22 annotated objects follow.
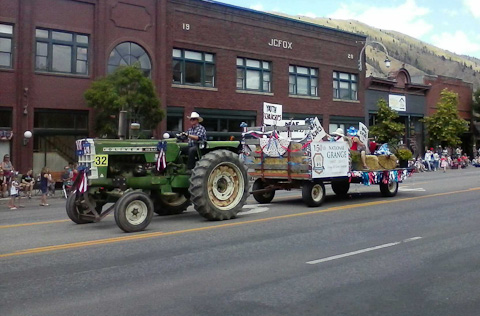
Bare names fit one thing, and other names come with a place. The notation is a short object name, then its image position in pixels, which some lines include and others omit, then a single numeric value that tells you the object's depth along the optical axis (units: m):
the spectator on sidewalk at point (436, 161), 40.41
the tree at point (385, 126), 39.59
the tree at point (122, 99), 23.84
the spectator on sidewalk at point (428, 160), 39.78
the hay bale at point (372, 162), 16.09
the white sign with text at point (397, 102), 43.53
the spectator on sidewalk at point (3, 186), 20.80
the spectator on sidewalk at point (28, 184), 20.97
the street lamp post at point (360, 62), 40.31
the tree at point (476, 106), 51.17
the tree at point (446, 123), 44.50
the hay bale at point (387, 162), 16.50
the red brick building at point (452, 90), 47.59
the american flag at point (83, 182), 10.48
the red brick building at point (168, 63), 24.36
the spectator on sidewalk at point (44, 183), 18.98
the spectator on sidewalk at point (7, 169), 20.88
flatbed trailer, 14.16
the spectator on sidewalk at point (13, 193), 17.82
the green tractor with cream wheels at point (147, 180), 10.48
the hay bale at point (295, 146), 14.24
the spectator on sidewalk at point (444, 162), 38.55
